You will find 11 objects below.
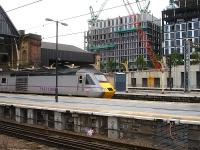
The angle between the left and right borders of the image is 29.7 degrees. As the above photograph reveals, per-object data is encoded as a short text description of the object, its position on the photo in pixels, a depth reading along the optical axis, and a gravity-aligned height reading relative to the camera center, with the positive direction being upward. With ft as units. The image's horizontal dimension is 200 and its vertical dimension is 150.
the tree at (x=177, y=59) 363.60 +26.89
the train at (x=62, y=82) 125.70 +1.08
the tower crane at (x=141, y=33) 527.40 +76.01
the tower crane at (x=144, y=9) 502.95 +103.09
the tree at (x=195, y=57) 315.49 +25.31
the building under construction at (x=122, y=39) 555.28 +72.78
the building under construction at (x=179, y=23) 451.94 +76.03
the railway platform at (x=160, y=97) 121.60 -4.26
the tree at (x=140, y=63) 463.42 +27.10
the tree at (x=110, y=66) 505.58 +25.96
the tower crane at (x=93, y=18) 610.24 +108.20
